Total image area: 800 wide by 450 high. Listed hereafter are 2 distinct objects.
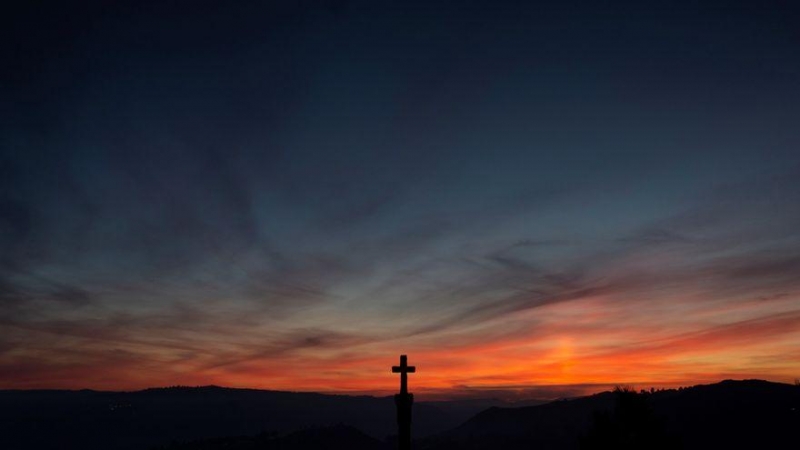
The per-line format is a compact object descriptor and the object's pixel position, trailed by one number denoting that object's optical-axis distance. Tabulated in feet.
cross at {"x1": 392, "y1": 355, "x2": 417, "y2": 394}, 63.19
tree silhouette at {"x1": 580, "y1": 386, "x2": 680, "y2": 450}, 92.99
